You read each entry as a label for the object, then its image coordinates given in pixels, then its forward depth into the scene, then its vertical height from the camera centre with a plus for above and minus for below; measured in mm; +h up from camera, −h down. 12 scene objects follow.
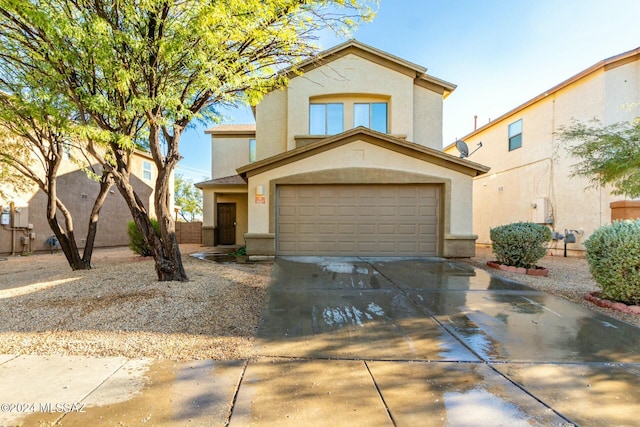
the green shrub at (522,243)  8070 -579
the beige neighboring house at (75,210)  13172 +322
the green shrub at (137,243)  11312 -944
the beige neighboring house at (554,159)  10914 +2942
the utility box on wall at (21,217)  13113 -31
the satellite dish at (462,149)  12922 +3071
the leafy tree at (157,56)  5090 +2928
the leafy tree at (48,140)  6352 +2014
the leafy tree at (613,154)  7652 +1797
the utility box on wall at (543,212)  13156 +402
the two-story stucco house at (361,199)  9914 +667
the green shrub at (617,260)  5051 -649
